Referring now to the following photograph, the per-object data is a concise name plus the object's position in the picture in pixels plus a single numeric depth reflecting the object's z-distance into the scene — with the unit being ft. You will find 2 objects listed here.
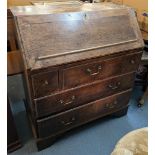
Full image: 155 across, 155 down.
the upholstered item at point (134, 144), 2.71
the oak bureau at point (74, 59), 3.78
